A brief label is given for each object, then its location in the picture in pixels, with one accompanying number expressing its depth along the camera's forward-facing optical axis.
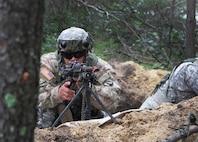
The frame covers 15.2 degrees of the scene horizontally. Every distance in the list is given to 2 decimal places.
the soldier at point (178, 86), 6.17
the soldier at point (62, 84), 7.17
